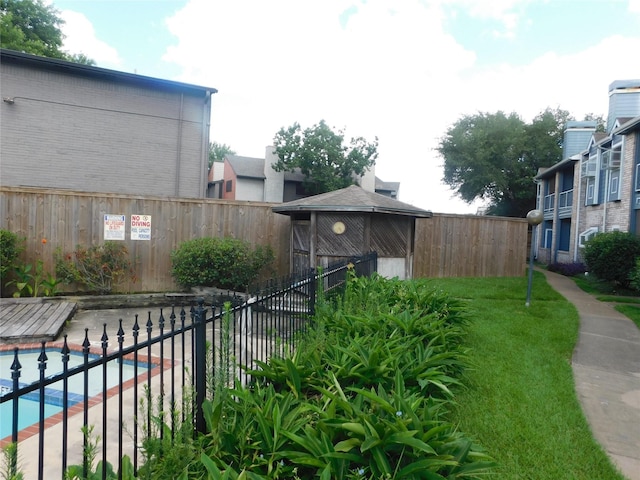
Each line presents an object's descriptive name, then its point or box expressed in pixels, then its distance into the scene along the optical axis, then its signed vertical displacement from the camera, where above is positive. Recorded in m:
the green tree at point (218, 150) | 52.16 +10.00
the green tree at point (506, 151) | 28.69 +5.86
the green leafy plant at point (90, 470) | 2.07 -1.34
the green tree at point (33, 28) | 18.92 +9.43
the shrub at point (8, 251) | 8.76 -0.68
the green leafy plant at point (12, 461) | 1.71 -0.99
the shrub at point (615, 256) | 12.21 -0.31
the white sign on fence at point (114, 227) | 10.09 -0.11
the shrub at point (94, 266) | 9.50 -0.99
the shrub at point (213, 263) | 9.94 -0.84
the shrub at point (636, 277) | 9.60 -0.70
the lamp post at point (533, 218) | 9.15 +0.49
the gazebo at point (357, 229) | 9.23 +0.08
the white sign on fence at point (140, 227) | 10.34 -0.09
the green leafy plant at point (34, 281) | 9.18 -1.33
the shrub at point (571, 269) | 17.12 -1.02
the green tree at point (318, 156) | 27.23 +4.74
